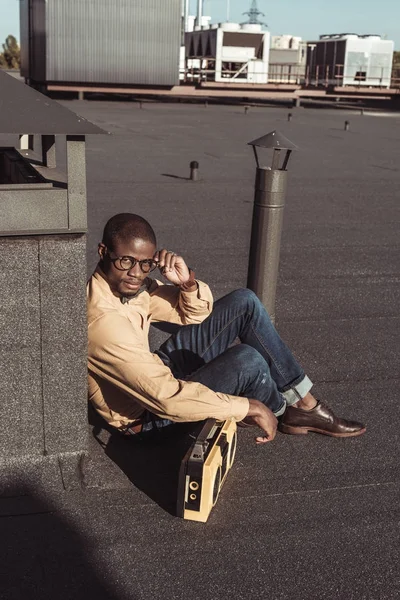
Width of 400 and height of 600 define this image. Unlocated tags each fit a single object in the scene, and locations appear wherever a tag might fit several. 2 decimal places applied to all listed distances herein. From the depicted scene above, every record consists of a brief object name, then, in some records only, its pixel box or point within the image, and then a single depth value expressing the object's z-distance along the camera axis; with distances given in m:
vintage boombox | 3.39
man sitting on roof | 3.54
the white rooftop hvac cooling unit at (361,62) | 60.00
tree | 70.62
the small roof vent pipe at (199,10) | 75.00
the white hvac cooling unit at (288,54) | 68.53
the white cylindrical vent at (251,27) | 58.73
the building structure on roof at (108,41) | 40.34
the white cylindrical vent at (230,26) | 58.75
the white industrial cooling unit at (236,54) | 57.16
